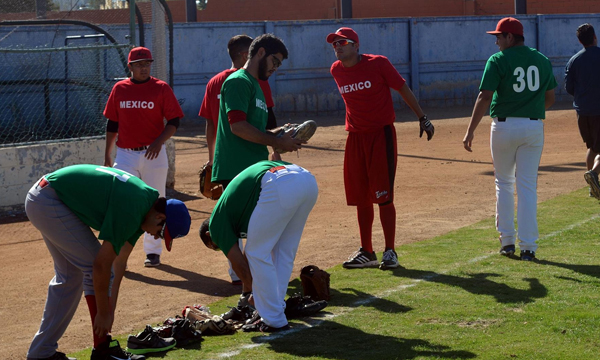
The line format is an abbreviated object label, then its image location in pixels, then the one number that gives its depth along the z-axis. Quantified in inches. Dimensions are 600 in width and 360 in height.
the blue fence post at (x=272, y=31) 930.7
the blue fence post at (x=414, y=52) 1014.4
